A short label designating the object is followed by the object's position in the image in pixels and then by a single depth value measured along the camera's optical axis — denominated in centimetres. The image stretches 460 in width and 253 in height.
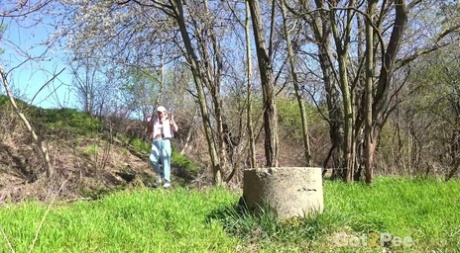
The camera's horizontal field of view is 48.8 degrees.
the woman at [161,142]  1007
